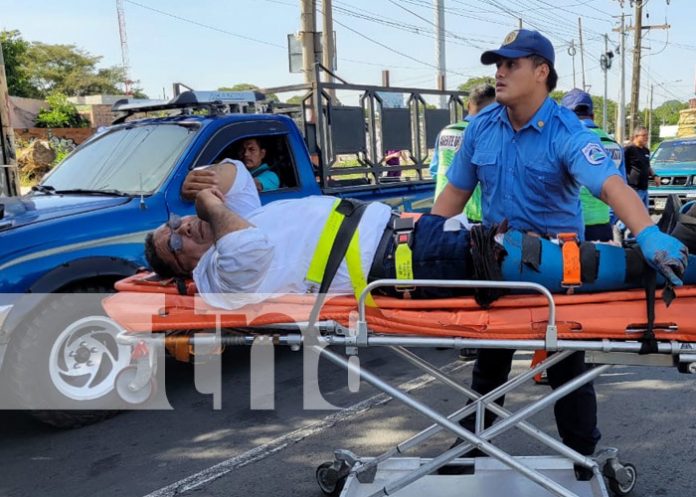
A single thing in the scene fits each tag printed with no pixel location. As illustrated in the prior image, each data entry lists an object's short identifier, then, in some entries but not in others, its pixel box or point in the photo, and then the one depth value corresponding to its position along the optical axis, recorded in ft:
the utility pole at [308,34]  35.88
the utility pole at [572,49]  171.83
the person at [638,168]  24.81
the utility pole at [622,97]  119.03
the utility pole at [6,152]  24.72
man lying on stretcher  8.19
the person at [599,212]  14.23
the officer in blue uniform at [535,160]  9.07
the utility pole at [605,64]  134.27
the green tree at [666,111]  321.95
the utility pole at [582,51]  190.08
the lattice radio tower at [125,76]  186.68
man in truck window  17.46
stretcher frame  7.61
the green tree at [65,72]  175.63
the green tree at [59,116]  97.09
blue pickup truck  12.99
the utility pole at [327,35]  42.37
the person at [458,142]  15.99
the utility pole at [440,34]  67.25
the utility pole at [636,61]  101.63
